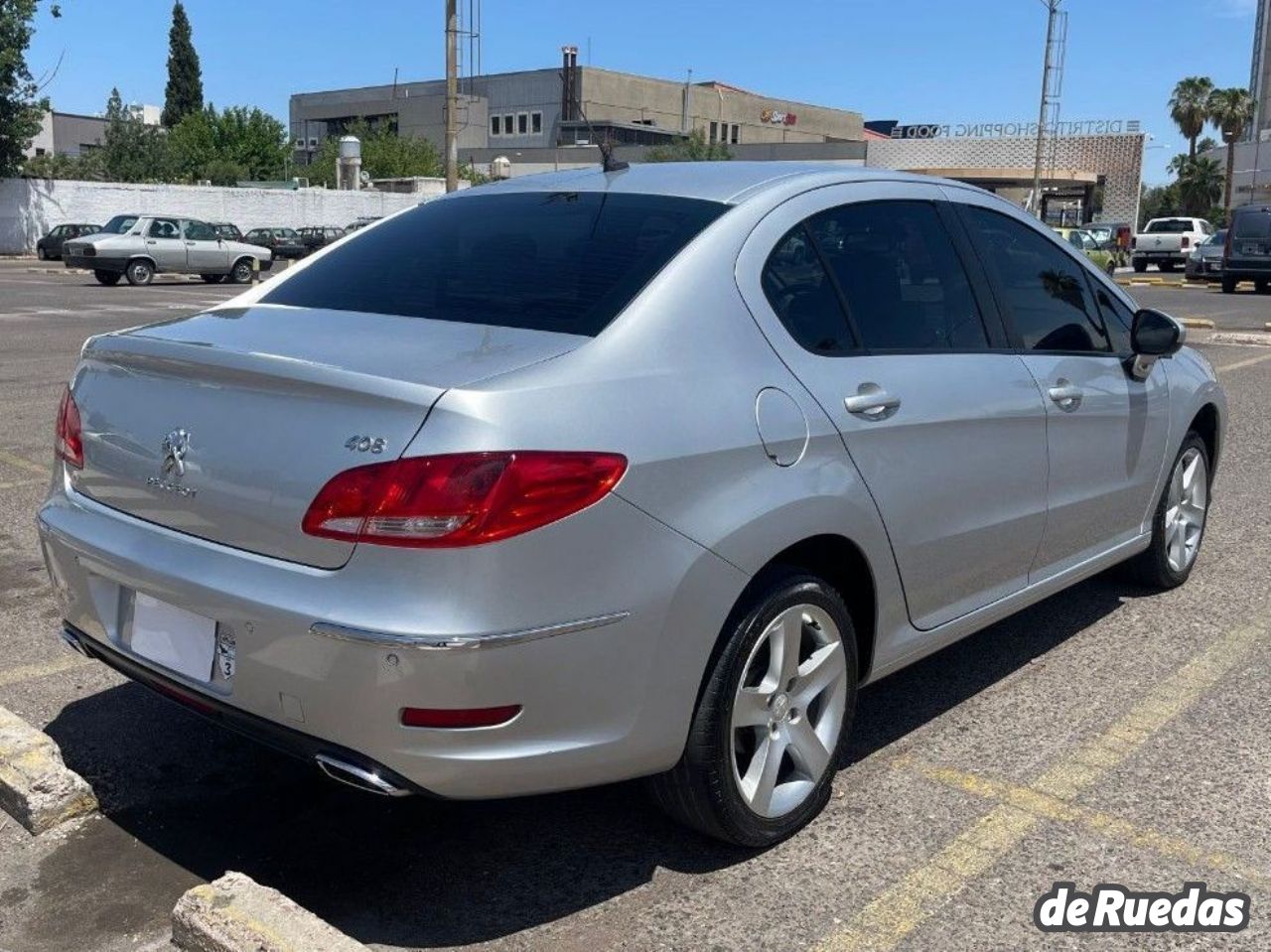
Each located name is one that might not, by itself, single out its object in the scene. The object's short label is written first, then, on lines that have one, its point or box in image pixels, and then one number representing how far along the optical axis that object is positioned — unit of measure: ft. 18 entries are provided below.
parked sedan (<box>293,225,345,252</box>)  134.41
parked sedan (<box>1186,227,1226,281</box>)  115.55
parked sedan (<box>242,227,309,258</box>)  130.82
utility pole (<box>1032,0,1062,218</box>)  136.98
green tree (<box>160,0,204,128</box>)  279.28
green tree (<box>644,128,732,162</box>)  219.61
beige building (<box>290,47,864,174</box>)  277.03
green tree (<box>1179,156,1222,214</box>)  250.57
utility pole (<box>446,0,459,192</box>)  88.43
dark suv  96.58
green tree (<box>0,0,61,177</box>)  119.55
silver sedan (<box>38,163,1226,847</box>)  8.29
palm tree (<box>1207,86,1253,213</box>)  241.76
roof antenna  13.07
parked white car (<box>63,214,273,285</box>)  92.38
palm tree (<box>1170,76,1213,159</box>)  246.06
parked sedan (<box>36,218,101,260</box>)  121.60
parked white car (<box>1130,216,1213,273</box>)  132.87
